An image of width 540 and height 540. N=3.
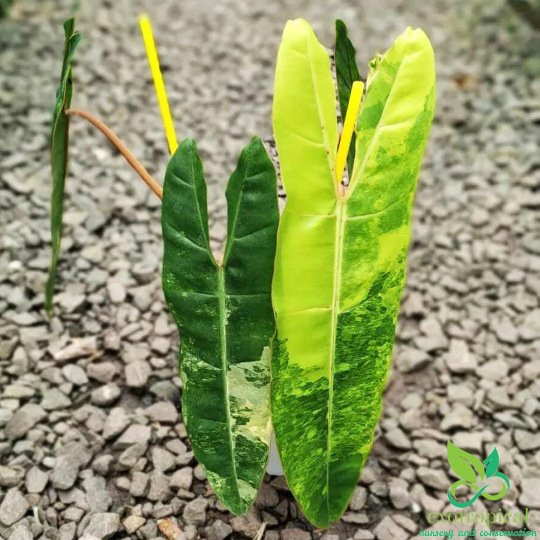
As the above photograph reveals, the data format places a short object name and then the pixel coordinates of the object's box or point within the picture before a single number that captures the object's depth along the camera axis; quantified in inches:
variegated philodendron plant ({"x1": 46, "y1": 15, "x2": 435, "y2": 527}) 31.0
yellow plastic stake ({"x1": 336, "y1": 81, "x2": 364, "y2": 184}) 31.1
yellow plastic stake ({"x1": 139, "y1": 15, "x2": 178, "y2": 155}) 34.0
